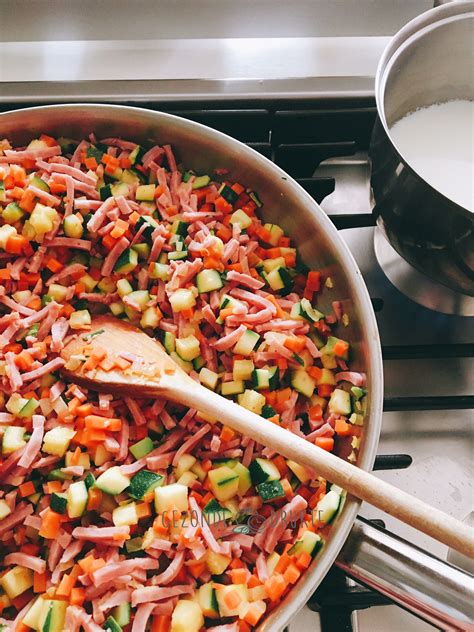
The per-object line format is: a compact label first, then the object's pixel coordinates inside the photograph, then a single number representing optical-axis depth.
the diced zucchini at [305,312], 0.52
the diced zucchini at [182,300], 0.51
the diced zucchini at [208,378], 0.51
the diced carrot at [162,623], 0.47
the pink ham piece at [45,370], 0.50
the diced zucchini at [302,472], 0.49
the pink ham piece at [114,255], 0.52
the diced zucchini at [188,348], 0.51
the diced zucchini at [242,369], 0.51
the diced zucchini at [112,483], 0.48
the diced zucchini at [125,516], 0.47
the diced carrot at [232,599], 0.46
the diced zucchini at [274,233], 0.55
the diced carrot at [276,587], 0.46
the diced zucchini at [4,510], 0.48
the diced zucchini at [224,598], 0.46
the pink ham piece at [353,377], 0.50
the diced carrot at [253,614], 0.46
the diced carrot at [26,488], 0.49
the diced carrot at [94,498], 0.48
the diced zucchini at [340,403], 0.50
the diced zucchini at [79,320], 0.52
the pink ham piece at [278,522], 0.48
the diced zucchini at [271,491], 0.48
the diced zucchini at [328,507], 0.47
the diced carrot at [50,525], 0.48
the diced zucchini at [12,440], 0.49
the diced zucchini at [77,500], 0.47
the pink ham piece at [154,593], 0.46
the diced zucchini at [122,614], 0.46
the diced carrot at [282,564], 0.47
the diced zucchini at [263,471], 0.49
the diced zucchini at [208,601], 0.47
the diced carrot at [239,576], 0.47
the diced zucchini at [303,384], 0.51
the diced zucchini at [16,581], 0.47
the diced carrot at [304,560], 0.47
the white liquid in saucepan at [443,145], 0.51
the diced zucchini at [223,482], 0.48
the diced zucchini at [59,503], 0.48
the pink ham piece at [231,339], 0.51
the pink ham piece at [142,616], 0.46
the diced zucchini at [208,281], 0.52
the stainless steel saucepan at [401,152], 0.48
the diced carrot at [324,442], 0.50
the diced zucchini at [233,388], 0.51
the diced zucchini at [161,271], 0.52
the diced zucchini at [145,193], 0.54
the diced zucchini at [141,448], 0.49
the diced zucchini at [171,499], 0.48
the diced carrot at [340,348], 0.51
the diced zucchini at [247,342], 0.51
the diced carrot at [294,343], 0.51
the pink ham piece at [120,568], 0.46
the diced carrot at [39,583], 0.48
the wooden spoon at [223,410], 0.44
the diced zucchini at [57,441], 0.49
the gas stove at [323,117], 0.53
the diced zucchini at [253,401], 0.50
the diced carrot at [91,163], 0.54
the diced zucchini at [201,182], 0.55
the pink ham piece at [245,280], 0.52
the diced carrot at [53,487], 0.49
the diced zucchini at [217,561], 0.47
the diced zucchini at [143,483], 0.48
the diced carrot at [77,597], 0.46
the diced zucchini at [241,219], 0.54
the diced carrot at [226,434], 0.50
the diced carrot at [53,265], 0.53
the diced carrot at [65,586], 0.46
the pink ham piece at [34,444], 0.48
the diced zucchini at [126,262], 0.53
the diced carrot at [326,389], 0.52
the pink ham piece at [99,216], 0.52
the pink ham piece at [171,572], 0.47
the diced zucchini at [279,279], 0.53
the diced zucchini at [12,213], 0.52
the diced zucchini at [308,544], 0.47
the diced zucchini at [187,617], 0.46
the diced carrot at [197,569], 0.48
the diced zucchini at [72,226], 0.52
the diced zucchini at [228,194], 0.55
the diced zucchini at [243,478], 0.49
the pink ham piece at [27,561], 0.47
